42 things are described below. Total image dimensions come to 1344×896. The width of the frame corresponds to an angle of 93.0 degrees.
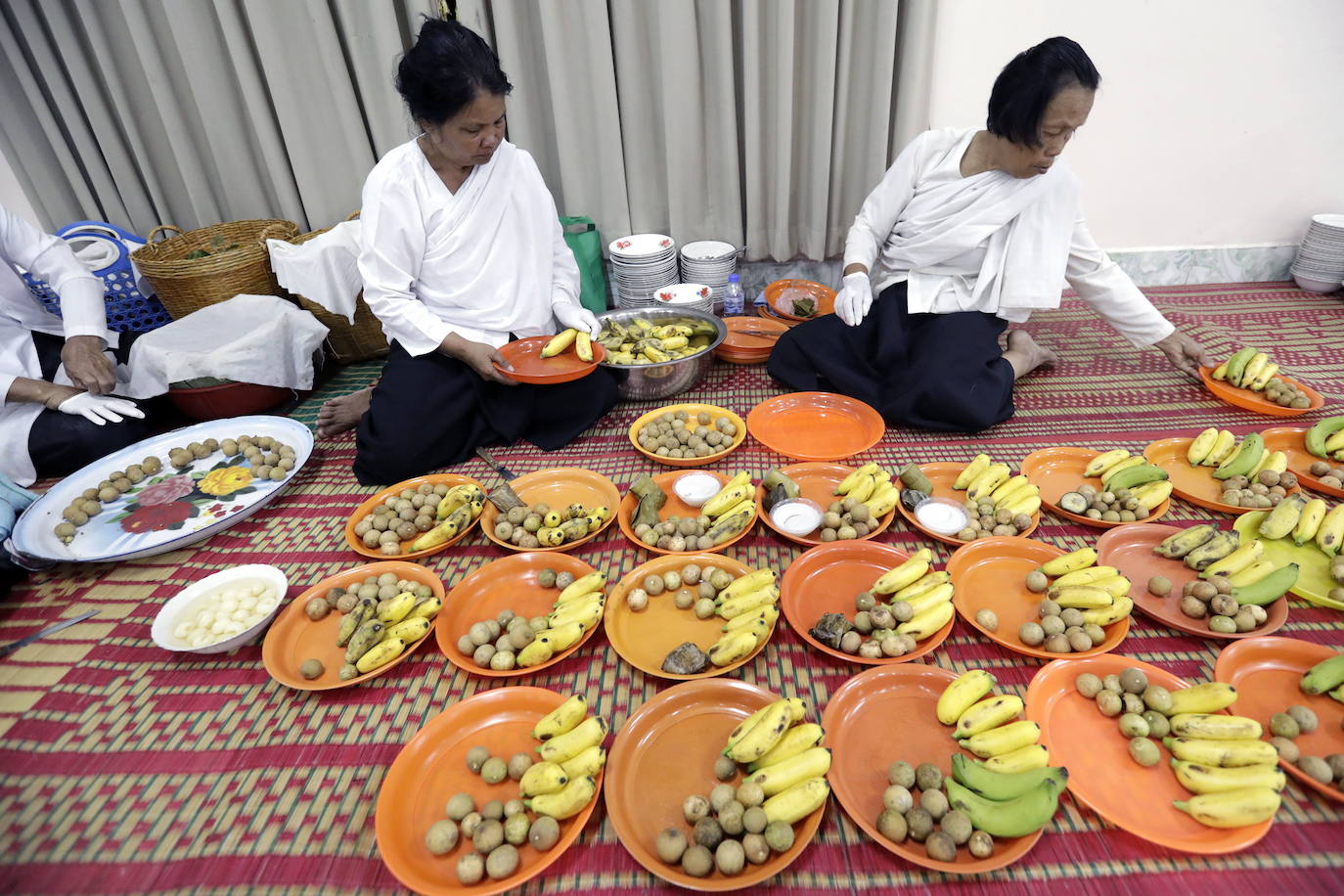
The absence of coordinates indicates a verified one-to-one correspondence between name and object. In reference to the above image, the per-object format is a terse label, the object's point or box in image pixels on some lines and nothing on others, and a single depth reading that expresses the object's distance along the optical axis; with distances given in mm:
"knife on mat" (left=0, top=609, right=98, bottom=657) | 2003
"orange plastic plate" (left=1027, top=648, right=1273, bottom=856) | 1344
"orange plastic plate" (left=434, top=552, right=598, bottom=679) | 1978
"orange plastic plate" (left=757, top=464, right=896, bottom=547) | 2482
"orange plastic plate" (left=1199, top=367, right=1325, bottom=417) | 2779
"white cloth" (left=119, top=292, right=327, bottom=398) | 3061
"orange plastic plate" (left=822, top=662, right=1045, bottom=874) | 1447
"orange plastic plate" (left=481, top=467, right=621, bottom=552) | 2525
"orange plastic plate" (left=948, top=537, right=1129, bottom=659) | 1863
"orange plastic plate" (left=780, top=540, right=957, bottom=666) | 1955
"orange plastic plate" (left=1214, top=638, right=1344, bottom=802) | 1534
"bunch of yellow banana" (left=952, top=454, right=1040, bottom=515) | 2238
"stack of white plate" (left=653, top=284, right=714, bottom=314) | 3744
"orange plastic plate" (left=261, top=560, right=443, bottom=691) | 1813
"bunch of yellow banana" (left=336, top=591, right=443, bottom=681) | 1799
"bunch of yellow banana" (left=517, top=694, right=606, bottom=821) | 1395
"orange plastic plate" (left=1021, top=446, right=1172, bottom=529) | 2463
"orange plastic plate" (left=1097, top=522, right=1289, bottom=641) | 1803
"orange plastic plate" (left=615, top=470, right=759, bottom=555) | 2252
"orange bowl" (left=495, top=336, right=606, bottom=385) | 2732
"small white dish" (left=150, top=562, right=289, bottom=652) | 1892
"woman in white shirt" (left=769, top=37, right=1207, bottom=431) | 2711
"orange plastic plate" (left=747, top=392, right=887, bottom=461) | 2748
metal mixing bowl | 3123
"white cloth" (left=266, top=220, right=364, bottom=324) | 3498
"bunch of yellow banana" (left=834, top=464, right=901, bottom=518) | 2238
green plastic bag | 4004
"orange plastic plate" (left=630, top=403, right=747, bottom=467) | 2672
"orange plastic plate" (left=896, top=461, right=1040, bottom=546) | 2447
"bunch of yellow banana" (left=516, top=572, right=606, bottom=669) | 1775
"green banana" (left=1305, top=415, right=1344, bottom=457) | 2473
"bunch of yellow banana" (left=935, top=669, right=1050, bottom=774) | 1403
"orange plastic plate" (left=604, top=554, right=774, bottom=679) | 1851
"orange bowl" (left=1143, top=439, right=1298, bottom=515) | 2311
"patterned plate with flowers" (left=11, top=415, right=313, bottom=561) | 2352
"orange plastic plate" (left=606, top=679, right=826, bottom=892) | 1316
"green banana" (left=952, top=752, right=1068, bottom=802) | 1348
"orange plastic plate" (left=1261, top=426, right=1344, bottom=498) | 2467
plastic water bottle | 4043
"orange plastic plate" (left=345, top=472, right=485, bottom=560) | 2281
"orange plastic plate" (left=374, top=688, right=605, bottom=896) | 1349
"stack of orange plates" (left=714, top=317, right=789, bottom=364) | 3557
